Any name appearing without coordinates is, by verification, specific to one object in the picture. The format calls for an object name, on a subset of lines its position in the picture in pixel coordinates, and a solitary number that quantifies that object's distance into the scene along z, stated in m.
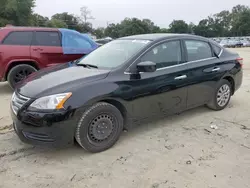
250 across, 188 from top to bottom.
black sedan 3.23
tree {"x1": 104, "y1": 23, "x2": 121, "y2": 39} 85.01
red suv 6.74
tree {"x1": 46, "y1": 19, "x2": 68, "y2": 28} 63.89
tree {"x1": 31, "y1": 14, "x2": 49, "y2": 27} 47.49
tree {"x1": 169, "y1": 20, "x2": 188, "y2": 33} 88.38
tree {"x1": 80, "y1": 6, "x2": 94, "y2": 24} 91.31
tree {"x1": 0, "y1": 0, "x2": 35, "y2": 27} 41.91
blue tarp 7.43
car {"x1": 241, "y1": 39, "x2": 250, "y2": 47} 47.24
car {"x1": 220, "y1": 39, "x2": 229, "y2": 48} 47.57
